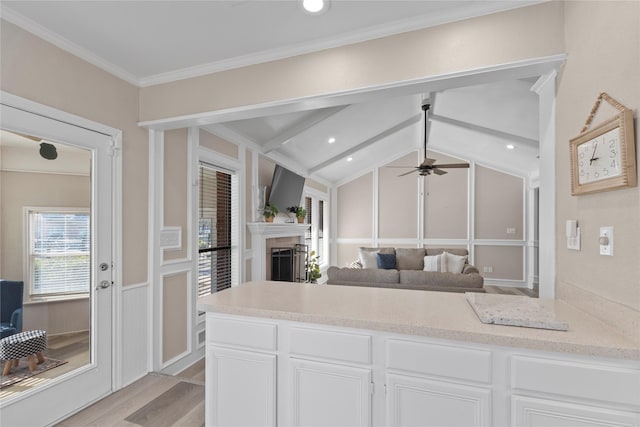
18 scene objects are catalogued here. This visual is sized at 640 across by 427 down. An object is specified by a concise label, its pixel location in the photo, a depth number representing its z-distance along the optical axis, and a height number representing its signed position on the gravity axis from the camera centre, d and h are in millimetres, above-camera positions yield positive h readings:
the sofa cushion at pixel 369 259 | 6398 -818
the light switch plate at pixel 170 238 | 2753 -172
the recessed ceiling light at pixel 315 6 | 1708 +1166
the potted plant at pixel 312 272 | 6300 -1064
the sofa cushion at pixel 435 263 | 5832 -820
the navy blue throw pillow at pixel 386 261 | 6309 -841
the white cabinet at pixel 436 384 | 1248 -676
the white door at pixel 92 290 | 1953 -521
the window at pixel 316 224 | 7070 -131
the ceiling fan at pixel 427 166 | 4834 +826
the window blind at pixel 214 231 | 3432 -147
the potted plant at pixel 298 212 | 5305 +118
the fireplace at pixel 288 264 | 4830 -734
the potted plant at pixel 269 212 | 4417 +94
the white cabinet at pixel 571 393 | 1102 -626
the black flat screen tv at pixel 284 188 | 4684 +478
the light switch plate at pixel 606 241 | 1268 -87
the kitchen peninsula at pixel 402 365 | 1138 -608
